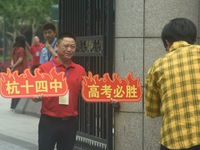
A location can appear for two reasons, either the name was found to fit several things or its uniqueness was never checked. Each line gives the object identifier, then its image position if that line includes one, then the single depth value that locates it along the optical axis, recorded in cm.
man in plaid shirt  430
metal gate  795
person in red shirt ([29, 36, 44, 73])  1366
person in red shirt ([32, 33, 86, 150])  595
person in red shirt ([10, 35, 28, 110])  1468
